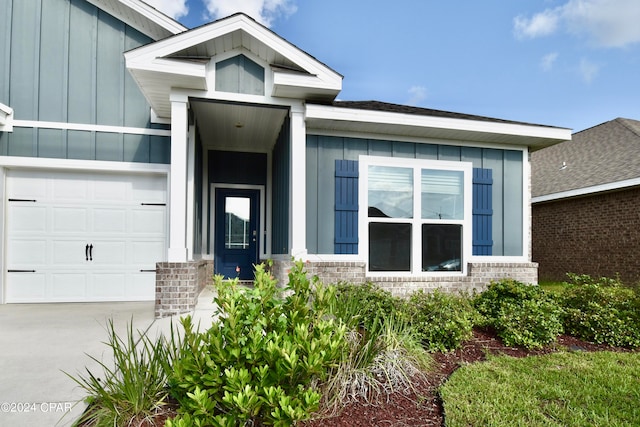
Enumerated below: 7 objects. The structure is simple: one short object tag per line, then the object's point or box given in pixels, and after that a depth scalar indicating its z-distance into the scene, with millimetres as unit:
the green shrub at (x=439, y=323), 3861
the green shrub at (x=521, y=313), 4188
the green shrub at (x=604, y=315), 4445
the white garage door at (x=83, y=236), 6355
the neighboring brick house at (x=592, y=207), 9422
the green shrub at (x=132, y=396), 2408
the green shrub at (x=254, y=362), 2156
